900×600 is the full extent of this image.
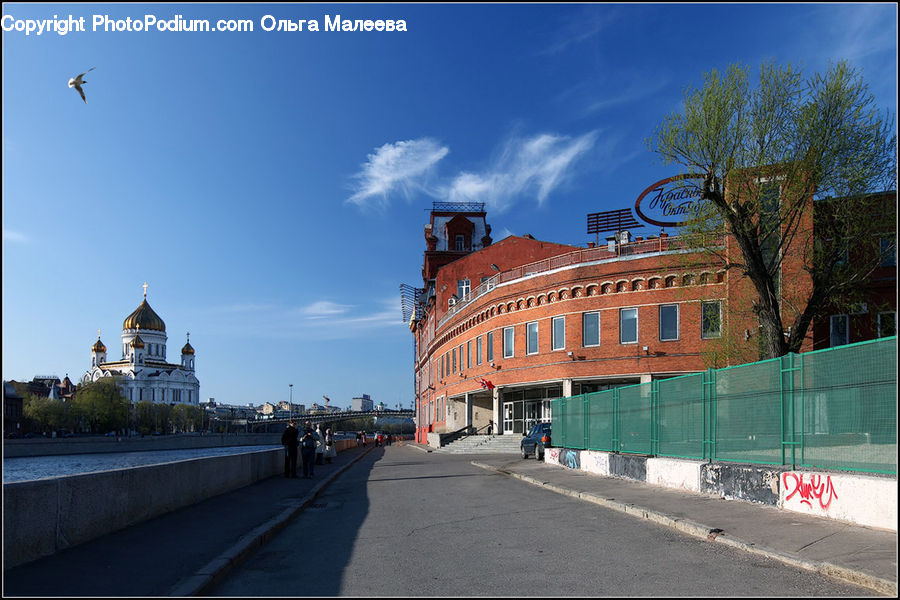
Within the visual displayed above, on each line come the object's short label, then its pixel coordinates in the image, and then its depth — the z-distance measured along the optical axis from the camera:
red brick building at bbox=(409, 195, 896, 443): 33.44
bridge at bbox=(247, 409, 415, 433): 169.12
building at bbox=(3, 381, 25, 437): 109.88
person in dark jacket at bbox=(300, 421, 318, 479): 23.52
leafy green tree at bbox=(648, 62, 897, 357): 21.08
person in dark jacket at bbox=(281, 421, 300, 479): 22.94
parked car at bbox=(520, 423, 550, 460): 31.47
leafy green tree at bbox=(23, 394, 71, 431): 115.50
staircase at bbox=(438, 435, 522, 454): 41.84
